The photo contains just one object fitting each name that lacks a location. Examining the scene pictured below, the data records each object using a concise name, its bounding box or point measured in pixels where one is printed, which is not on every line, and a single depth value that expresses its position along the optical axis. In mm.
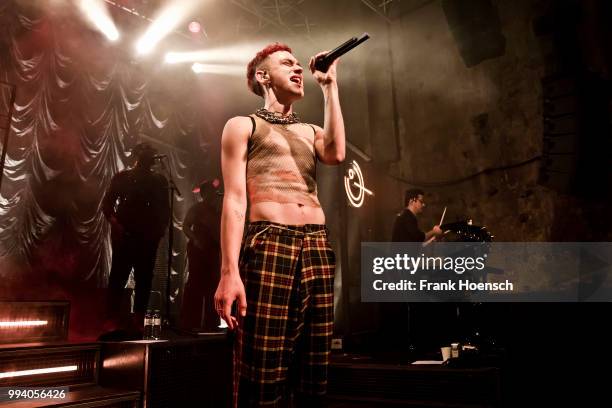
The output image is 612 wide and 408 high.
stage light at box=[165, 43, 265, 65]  8484
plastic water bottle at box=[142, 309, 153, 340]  3990
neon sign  7925
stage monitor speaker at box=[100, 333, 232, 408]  3250
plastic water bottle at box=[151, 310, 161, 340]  3988
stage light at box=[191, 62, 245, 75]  8586
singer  1561
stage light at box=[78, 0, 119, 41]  6883
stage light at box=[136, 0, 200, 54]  7648
